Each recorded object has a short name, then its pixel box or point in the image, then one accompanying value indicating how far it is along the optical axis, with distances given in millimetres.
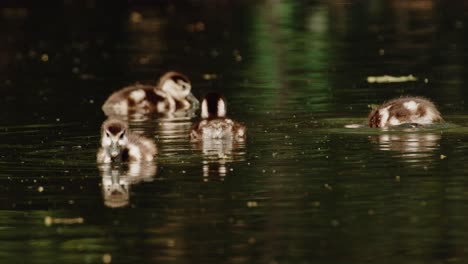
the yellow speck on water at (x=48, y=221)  10319
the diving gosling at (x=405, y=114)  14414
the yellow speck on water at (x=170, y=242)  9414
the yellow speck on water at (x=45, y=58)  24581
